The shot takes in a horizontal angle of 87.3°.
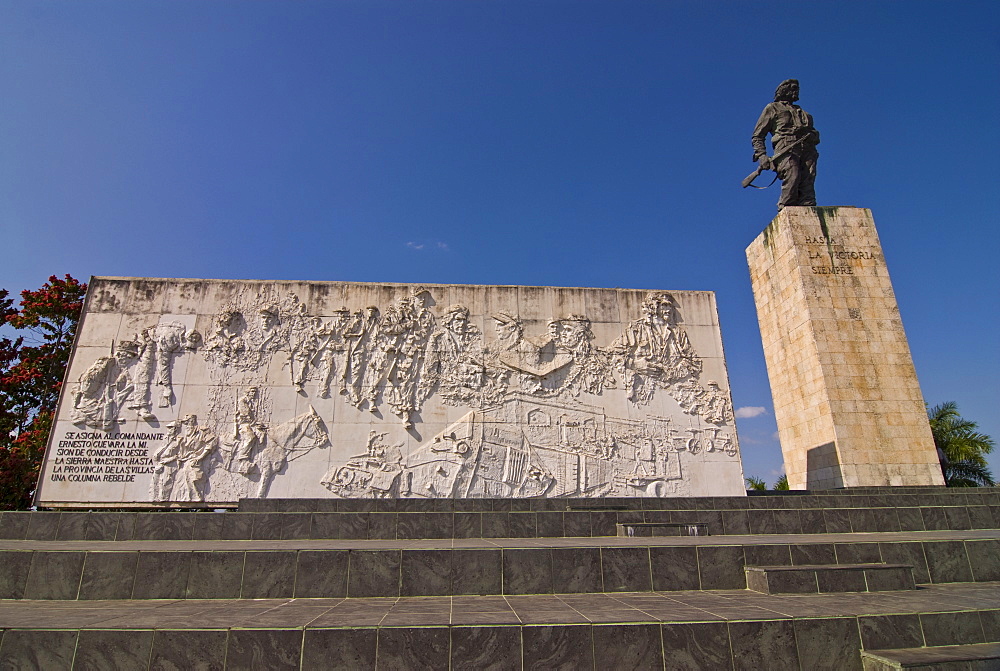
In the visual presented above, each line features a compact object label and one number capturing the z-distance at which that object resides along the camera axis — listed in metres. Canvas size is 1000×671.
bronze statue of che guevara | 12.93
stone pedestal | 10.92
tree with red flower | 11.09
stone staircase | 3.04
